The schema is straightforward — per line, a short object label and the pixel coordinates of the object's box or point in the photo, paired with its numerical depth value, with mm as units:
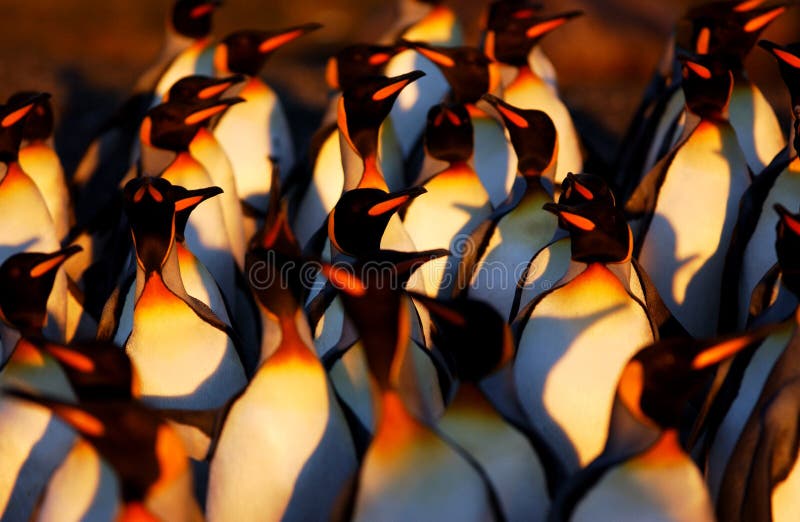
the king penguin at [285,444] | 3883
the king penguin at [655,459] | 3406
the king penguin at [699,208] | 5586
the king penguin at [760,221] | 5246
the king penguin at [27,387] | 4211
